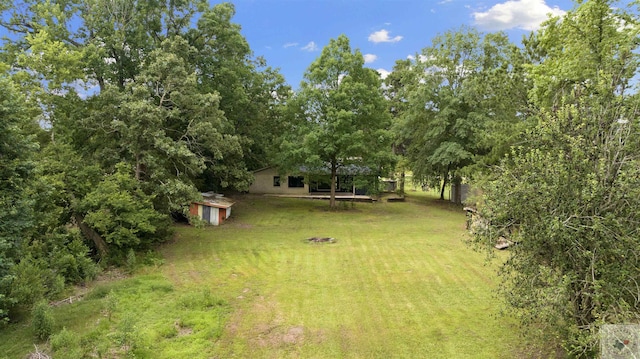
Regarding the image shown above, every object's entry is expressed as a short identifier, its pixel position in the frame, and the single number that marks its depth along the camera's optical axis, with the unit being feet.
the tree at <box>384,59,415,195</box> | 89.71
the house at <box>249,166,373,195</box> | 102.58
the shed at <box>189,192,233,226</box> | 64.17
